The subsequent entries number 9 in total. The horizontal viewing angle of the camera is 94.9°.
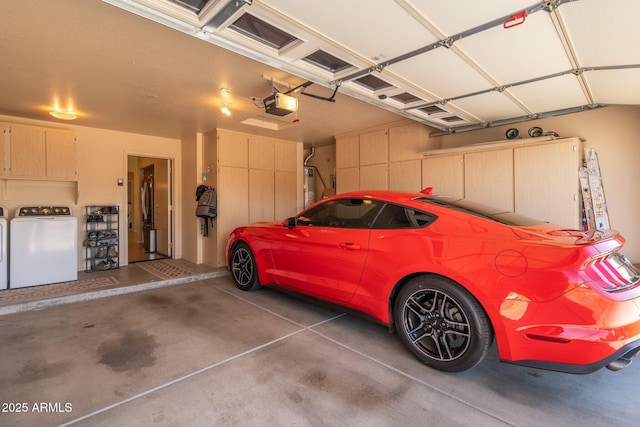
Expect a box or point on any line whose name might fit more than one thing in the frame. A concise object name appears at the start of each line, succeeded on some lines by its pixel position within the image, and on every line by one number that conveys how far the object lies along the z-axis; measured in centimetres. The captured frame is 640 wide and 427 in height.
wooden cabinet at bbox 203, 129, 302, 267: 552
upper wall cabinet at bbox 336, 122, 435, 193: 502
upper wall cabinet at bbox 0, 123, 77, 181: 439
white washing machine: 416
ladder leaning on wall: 361
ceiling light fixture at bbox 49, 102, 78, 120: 412
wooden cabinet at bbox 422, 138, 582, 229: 360
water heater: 720
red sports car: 168
